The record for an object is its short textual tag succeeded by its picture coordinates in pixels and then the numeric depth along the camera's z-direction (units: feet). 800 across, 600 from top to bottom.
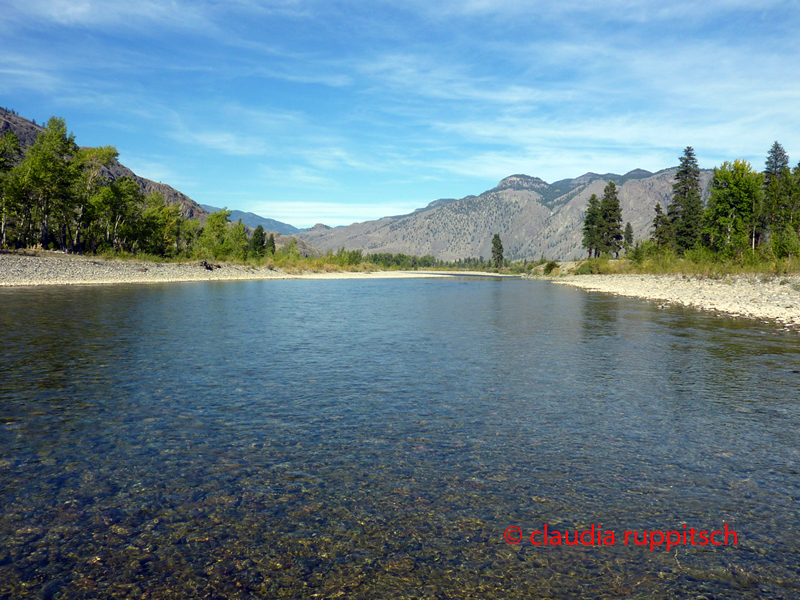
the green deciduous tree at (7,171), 232.94
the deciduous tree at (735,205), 206.09
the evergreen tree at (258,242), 447.34
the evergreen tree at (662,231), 327.67
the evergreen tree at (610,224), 381.19
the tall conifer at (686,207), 280.92
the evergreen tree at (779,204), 186.19
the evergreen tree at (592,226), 386.93
